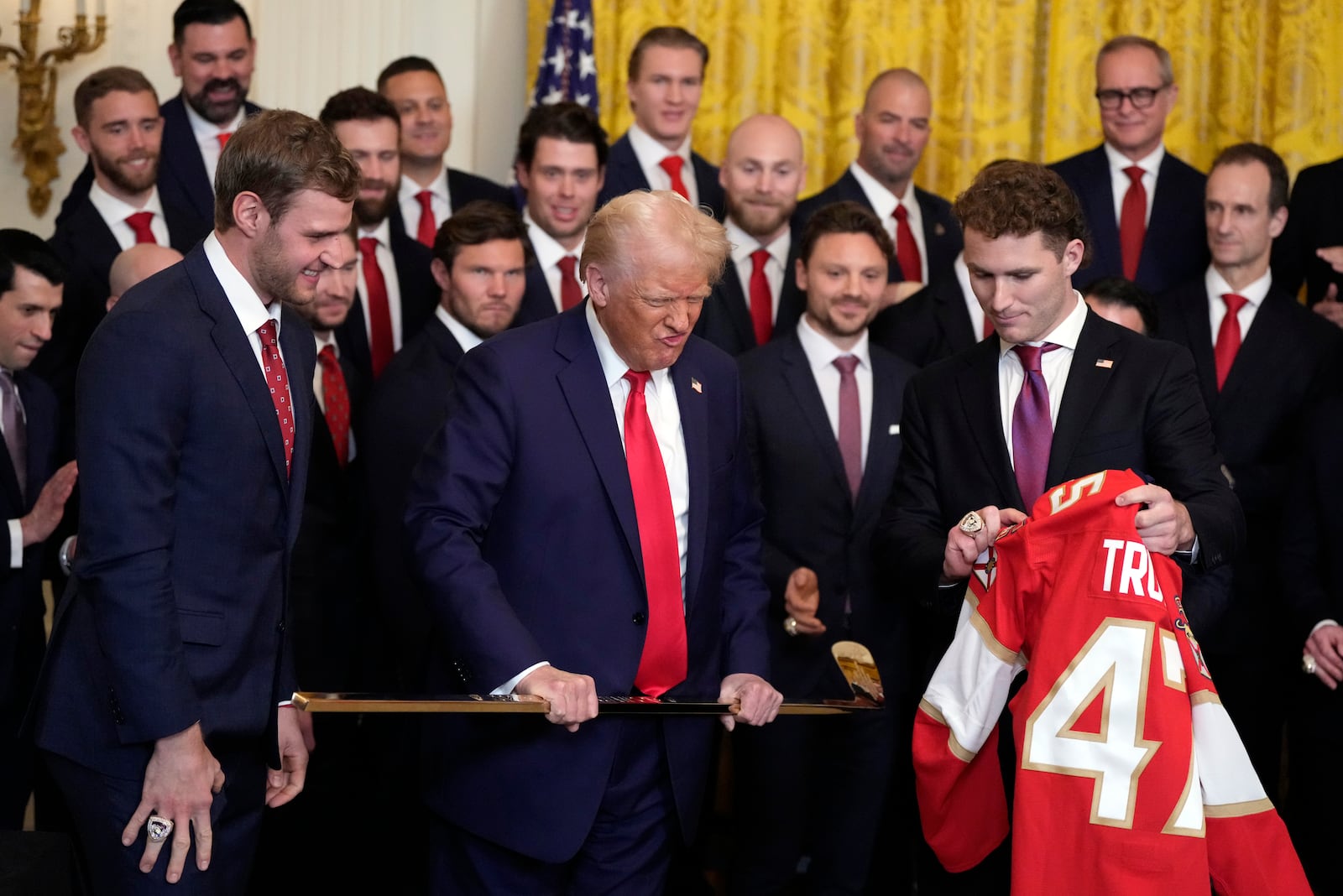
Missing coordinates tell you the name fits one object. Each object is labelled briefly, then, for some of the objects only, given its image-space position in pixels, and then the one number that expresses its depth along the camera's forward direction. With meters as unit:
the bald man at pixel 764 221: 4.82
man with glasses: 4.92
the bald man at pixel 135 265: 4.11
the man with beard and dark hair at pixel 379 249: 4.82
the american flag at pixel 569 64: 6.11
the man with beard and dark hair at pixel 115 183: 4.50
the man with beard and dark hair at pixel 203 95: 4.89
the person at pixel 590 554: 2.84
